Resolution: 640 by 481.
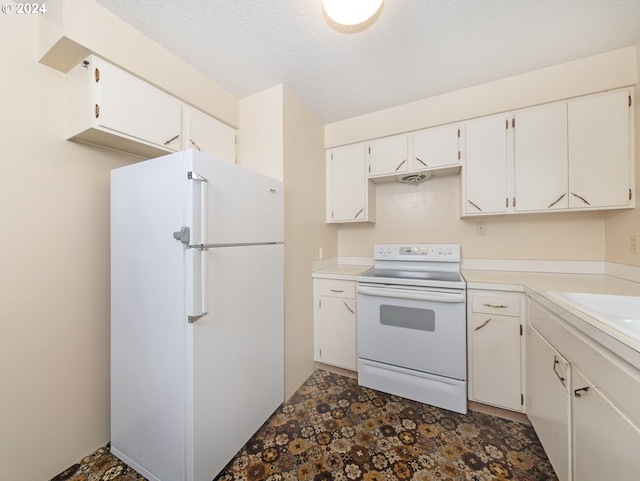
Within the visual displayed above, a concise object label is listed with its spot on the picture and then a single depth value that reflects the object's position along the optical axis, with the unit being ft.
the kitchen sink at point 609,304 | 3.24
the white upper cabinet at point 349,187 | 8.00
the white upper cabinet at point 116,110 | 4.02
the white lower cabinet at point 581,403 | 2.27
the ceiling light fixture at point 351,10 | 3.54
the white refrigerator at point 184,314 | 3.64
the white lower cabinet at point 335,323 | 6.98
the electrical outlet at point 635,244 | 5.05
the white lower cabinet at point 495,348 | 5.22
